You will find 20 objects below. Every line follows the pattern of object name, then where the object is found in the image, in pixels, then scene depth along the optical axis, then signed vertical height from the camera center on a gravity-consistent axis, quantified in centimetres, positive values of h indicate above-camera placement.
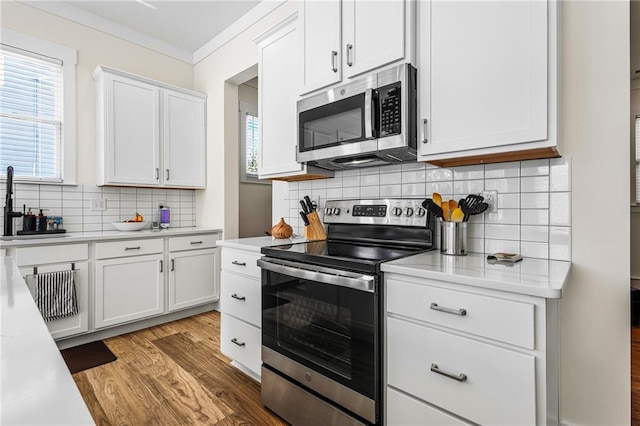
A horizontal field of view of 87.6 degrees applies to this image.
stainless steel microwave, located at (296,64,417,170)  160 +48
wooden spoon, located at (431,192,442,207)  162 +6
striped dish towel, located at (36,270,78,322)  242 -62
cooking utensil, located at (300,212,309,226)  229 -5
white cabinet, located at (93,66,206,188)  303 +78
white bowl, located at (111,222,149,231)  306 -13
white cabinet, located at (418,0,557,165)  127 +55
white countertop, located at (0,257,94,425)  34 -21
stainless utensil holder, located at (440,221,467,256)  157 -13
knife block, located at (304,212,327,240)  227 -12
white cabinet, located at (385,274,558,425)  103 -49
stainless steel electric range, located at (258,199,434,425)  137 -48
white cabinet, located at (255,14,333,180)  219 +74
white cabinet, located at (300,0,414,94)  162 +93
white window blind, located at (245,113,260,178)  408 +84
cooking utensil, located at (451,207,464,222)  155 -2
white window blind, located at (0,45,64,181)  274 +84
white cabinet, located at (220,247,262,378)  200 -61
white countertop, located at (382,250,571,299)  103 -22
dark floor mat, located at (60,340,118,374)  233 -107
